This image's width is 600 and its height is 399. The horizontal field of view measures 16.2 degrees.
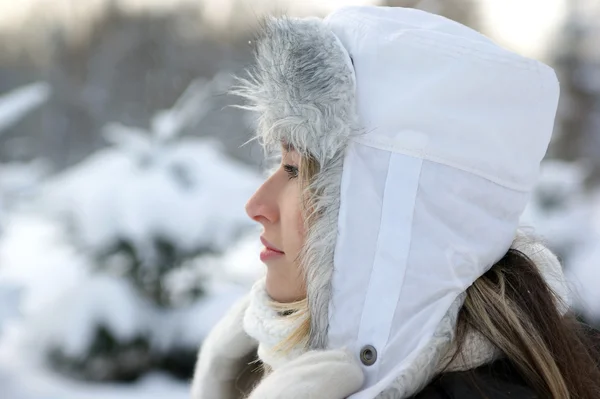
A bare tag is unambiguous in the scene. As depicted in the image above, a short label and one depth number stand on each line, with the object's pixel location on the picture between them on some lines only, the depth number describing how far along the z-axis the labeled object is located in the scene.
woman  1.55
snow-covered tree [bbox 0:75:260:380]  2.93
